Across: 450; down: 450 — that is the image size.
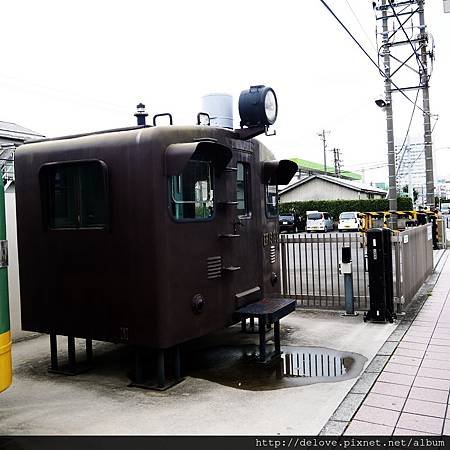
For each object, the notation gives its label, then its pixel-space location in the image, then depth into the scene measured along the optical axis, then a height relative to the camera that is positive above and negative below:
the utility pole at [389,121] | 14.86 +2.85
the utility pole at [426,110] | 17.45 +4.19
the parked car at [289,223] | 34.12 -0.34
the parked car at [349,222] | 34.19 -0.45
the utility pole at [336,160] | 73.88 +8.57
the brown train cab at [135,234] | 4.89 -0.10
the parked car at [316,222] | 34.50 -0.35
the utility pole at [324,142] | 69.19 +10.45
